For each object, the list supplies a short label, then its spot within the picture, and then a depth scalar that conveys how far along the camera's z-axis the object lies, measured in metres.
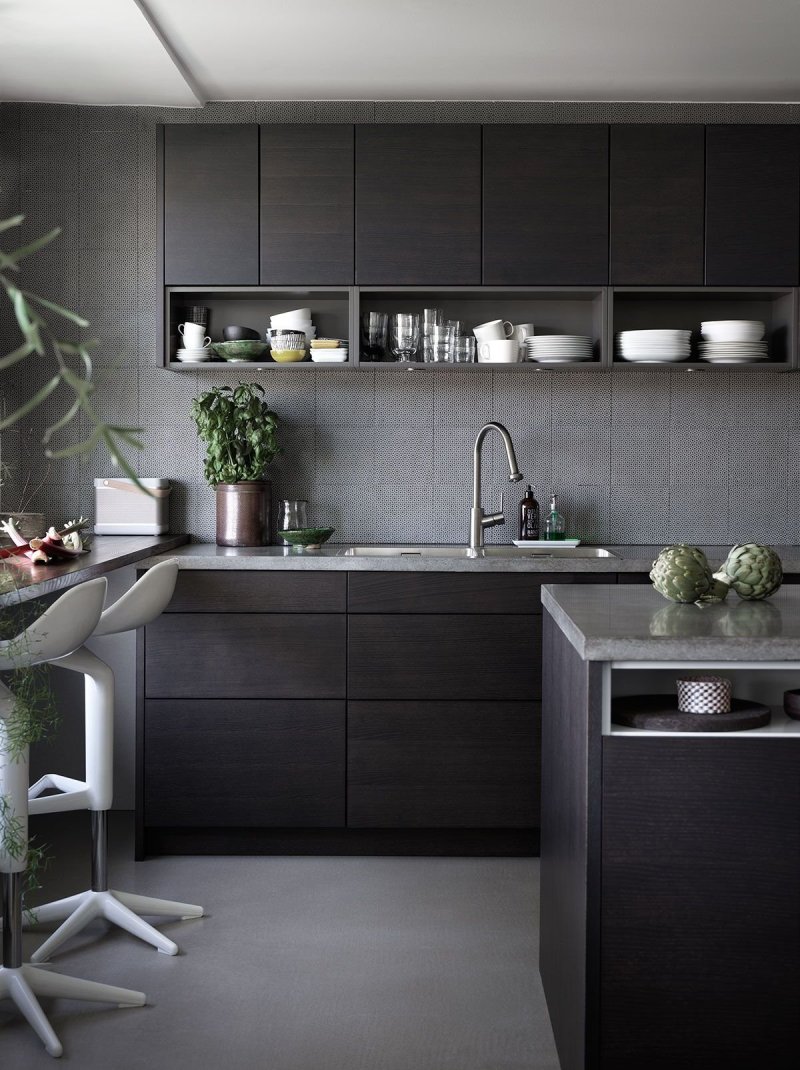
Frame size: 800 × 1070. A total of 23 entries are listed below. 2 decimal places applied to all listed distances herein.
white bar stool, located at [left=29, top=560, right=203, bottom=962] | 2.72
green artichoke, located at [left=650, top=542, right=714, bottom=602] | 2.18
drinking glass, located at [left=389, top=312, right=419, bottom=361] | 3.80
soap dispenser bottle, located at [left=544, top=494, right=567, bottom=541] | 4.01
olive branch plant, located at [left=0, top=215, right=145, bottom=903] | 0.67
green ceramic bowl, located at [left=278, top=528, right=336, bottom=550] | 3.71
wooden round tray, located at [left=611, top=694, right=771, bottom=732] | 1.79
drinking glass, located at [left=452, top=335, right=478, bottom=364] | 3.84
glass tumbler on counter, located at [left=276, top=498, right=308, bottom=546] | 3.81
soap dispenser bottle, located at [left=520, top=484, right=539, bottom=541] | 4.00
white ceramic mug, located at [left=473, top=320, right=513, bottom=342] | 3.86
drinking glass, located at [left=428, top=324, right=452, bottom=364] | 3.83
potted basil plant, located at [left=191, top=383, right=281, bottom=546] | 3.82
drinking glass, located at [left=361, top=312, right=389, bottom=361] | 3.84
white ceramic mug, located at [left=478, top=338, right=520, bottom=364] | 3.79
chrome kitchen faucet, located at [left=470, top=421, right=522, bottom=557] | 3.68
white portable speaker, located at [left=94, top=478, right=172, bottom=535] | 3.94
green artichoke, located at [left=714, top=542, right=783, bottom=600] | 2.24
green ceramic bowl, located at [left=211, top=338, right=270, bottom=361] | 3.79
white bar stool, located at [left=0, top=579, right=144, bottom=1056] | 2.24
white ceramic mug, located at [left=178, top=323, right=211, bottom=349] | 3.89
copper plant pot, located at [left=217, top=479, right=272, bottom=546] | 3.83
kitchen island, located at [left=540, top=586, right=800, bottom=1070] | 1.77
